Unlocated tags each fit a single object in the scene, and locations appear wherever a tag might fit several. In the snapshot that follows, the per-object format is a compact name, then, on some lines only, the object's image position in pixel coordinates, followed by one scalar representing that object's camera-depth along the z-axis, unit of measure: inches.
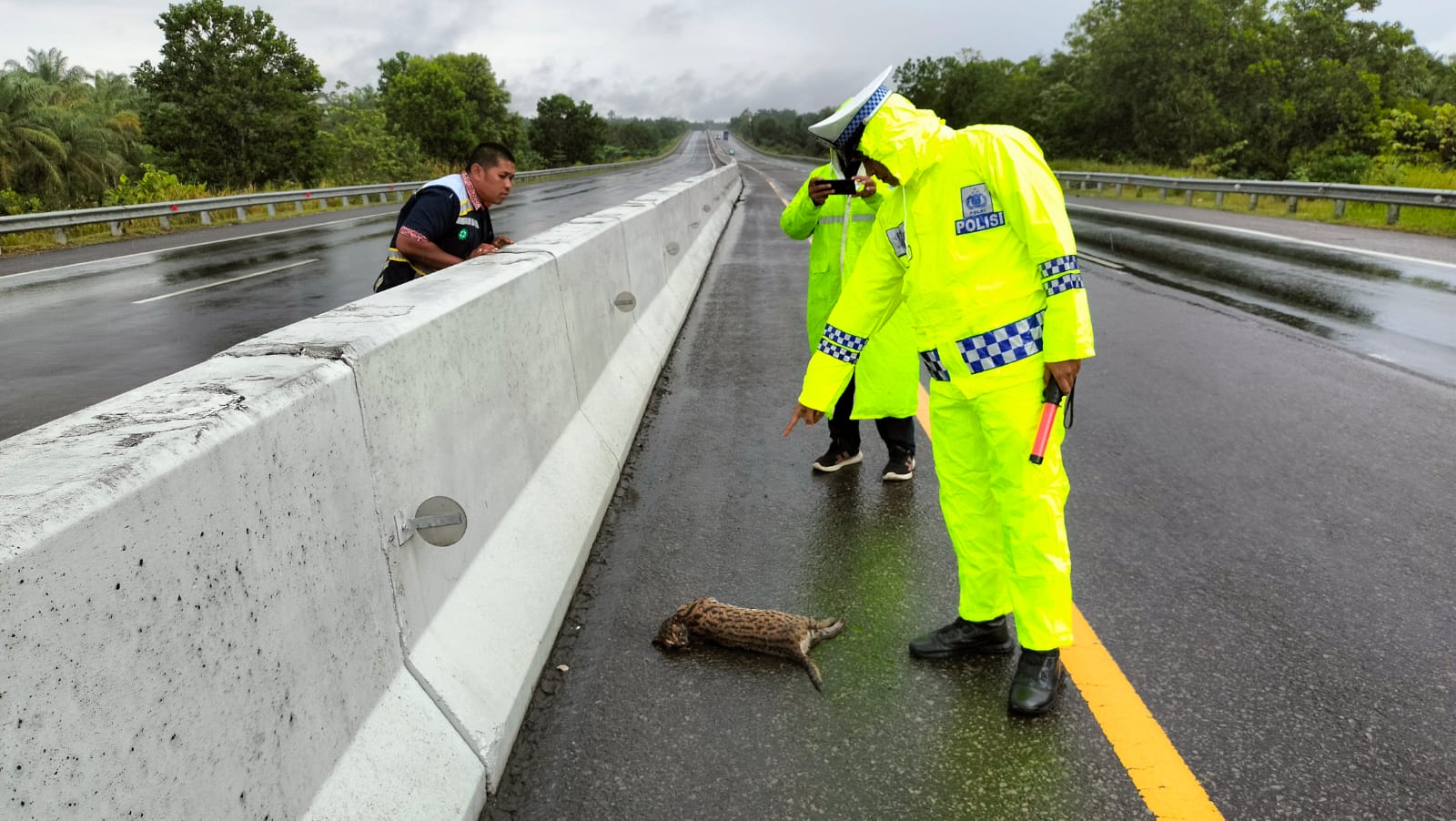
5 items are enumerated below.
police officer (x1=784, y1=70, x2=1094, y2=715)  112.7
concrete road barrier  52.7
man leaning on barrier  196.9
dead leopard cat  127.0
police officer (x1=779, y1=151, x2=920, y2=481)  187.6
